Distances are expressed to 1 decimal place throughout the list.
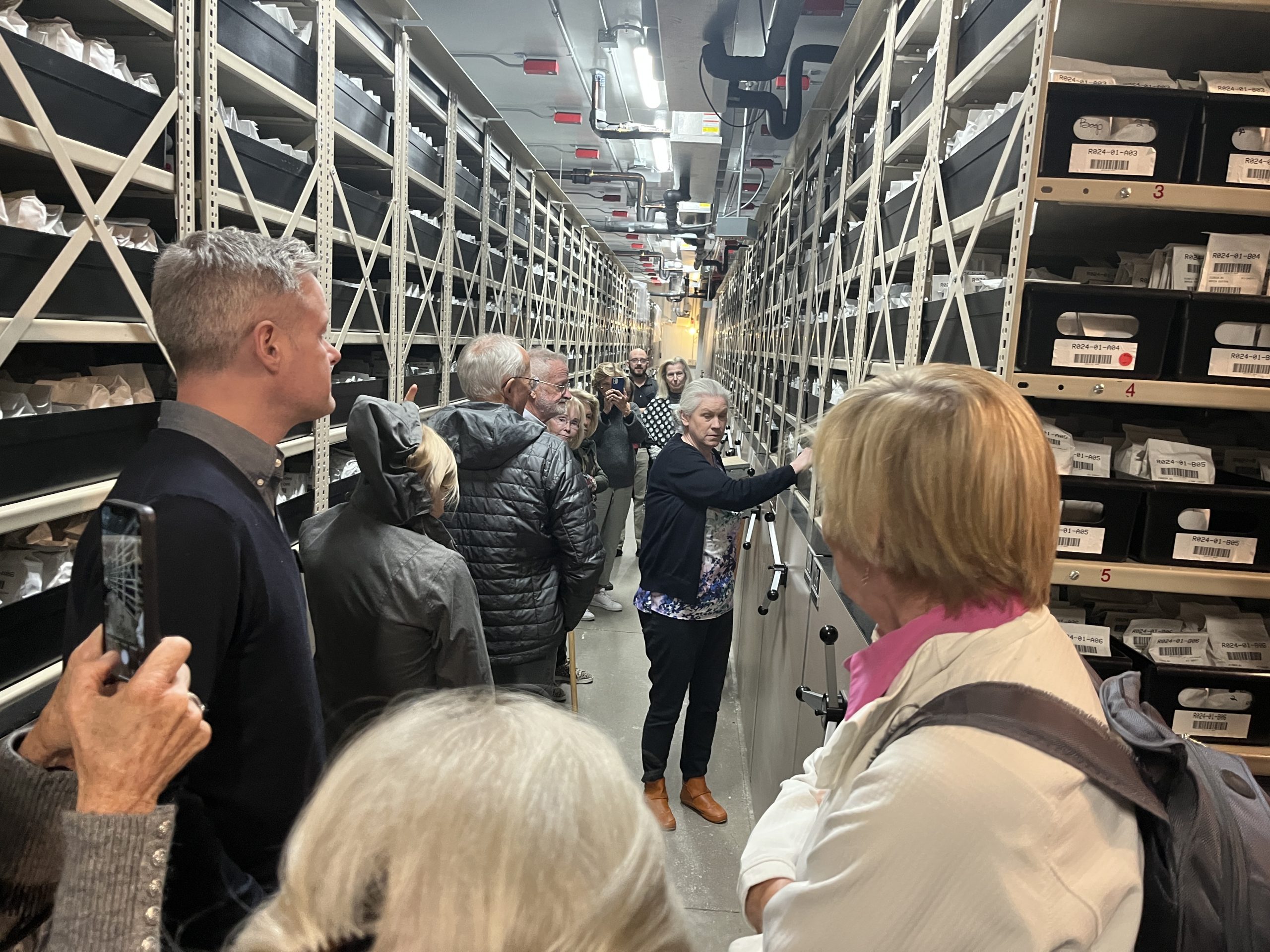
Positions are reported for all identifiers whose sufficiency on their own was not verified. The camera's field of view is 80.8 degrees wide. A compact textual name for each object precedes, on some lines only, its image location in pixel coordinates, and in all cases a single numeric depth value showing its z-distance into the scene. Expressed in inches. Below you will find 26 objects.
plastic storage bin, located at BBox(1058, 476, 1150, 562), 60.8
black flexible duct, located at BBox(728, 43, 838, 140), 175.3
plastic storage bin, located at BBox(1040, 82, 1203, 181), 54.9
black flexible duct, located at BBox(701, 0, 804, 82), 147.1
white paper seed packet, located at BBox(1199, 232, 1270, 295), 57.4
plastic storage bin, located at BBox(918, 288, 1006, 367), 60.7
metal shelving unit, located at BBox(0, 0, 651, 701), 66.0
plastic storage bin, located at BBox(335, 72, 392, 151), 113.4
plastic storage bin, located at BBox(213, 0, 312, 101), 83.0
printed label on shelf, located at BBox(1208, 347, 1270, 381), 56.4
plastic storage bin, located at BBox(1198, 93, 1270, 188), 54.4
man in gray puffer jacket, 108.5
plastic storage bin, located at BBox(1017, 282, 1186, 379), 56.9
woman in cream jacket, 29.5
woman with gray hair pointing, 123.9
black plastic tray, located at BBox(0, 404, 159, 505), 60.6
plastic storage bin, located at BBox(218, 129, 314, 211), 86.8
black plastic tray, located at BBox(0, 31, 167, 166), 57.6
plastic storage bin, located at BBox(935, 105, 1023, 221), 59.8
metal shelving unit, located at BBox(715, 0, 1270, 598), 55.6
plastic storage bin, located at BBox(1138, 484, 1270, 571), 59.7
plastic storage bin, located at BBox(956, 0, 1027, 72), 62.1
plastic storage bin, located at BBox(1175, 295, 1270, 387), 56.4
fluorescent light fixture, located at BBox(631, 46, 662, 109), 204.4
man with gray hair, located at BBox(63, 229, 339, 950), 48.4
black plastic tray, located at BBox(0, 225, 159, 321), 58.6
